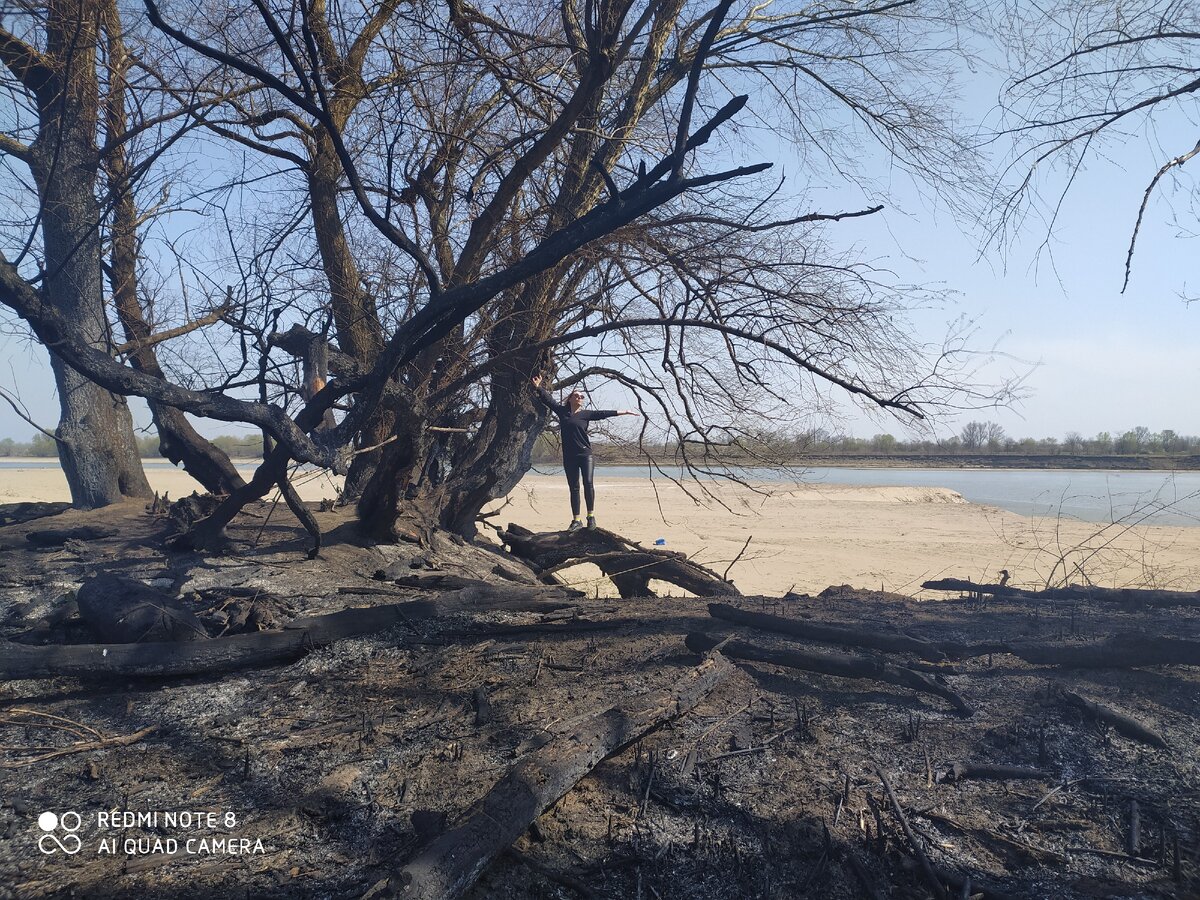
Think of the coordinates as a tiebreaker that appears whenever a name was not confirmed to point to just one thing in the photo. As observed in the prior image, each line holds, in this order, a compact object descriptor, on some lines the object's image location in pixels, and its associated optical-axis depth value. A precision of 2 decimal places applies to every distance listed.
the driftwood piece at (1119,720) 3.57
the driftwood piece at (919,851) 2.64
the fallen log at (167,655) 4.05
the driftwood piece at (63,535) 7.25
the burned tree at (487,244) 6.01
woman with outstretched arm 7.95
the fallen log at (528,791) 2.43
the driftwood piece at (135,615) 4.39
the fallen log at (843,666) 4.05
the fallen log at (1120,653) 4.22
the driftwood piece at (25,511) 8.39
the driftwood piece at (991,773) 3.31
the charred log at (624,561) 7.71
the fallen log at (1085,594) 5.88
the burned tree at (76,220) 6.77
